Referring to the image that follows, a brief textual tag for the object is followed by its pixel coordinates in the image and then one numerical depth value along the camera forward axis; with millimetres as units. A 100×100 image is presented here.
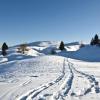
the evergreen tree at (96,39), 51894
